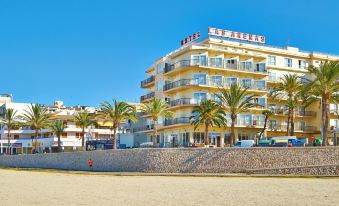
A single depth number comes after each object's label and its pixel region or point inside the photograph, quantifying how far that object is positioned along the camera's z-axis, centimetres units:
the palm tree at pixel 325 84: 5569
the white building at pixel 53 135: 10950
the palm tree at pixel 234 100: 6619
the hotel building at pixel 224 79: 7431
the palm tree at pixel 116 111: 7488
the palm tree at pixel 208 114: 6600
